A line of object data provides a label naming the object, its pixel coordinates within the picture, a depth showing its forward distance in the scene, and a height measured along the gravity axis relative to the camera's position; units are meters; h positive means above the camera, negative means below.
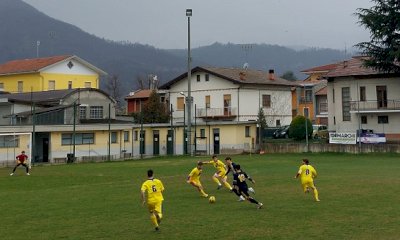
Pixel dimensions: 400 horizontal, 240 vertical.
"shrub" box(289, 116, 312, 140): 59.19 +2.21
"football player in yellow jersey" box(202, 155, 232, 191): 25.36 -1.11
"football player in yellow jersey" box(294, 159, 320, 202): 21.38 -1.07
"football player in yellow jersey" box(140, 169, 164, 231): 15.69 -1.43
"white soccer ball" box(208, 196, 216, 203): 21.14 -2.00
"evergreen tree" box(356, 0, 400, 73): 52.53 +11.26
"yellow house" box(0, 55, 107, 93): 83.38 +12.06
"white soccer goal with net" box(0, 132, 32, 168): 46.69 +0.28
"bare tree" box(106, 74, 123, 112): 120.18 +14.90
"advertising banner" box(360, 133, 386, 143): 51.31 +0.94
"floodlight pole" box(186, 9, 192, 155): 57.37 +2.67
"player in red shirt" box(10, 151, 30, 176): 35.59 -0.66
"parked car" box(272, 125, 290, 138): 68.09 +1.96
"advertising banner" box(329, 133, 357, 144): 52.25 +0.97
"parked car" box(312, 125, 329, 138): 65.50 +2.19
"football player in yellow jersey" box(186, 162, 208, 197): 23.19 -1.29
